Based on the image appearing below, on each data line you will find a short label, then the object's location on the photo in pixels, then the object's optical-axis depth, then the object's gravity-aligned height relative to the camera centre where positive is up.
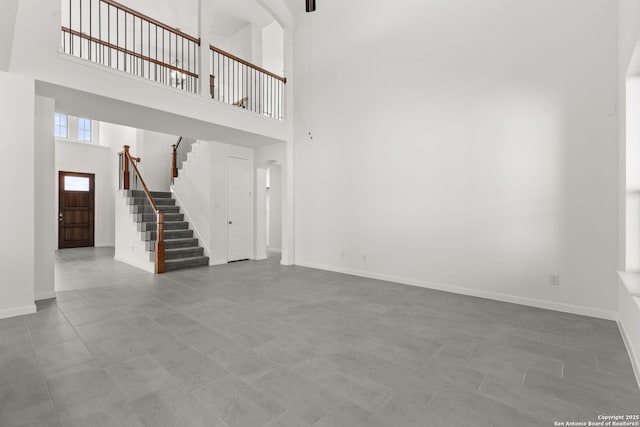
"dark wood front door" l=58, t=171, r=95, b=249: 10.14 +0.05
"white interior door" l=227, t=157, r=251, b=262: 7.34 +0.07
